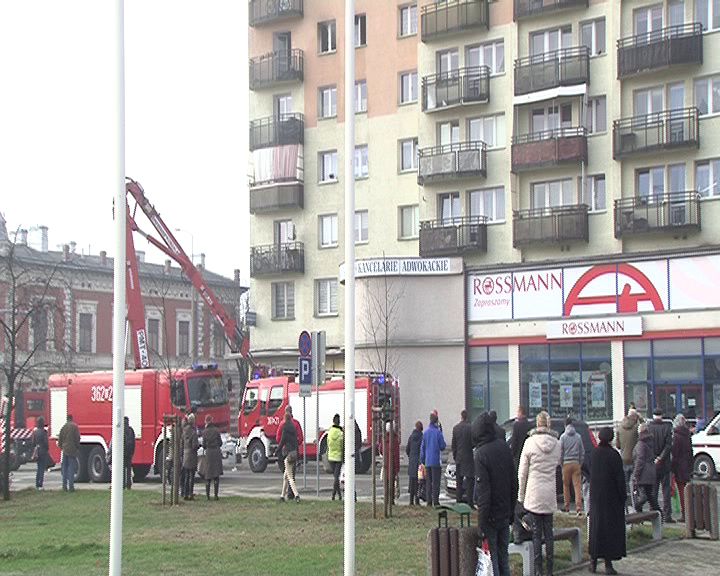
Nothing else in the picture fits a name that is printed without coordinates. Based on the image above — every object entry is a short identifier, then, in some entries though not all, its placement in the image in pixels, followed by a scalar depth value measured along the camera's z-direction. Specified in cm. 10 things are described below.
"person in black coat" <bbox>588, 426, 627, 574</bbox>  1352
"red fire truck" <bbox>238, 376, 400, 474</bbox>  3412
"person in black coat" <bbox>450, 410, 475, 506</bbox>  2055
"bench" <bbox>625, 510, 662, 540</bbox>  1614
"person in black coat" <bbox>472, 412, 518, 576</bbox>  1180
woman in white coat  1307
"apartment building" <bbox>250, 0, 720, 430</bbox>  4028
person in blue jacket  2289
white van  2950
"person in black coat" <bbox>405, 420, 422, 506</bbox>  2359
